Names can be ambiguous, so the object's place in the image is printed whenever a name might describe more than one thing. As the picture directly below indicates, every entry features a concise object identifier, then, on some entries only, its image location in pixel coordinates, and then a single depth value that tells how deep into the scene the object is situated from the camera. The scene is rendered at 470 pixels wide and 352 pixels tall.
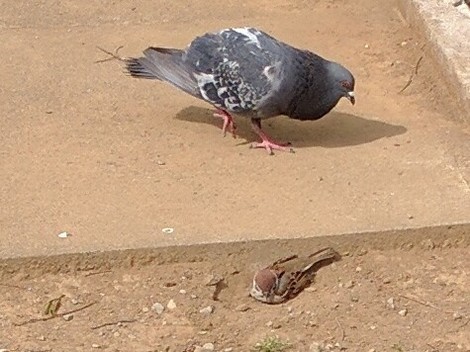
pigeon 5.39
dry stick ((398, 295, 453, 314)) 4.42
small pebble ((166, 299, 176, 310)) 4.36
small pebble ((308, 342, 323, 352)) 4.15
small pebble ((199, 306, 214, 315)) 4.33
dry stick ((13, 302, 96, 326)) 4.24
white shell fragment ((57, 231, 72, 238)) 4.64
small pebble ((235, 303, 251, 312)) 4.37
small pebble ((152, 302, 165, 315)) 4.34
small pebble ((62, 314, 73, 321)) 4.27
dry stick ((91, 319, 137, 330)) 4.23
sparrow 4.39
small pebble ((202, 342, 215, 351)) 4.12
